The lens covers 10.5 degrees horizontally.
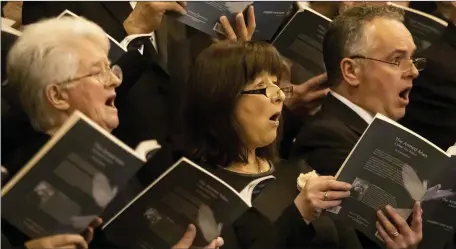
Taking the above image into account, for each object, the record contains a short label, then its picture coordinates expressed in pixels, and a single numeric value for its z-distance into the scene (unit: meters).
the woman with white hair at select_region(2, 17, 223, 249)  5.89
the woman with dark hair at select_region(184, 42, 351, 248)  6.08
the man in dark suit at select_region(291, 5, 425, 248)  6.27
